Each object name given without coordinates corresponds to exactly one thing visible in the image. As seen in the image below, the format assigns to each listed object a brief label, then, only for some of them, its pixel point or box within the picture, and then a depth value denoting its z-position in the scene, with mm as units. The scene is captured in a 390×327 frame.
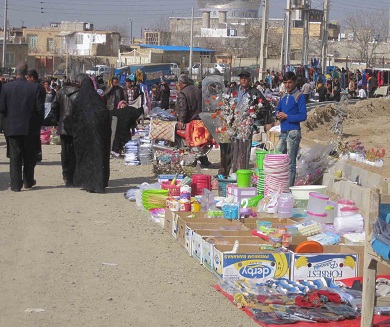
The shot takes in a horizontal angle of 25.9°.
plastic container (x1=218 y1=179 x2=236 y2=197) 11594
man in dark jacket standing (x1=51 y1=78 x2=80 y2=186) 12555
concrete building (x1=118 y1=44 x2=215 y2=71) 71938
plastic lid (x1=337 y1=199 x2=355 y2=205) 9359
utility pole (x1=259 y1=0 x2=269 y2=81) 37894
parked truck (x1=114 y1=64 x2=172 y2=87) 39719
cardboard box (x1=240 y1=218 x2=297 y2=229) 9047
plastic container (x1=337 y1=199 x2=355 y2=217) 9219
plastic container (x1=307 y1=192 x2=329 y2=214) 9305
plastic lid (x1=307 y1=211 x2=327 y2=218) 9250
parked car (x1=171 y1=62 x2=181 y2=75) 50103
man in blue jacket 11398
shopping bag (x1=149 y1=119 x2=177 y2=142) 15820
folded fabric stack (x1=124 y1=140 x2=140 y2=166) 15977
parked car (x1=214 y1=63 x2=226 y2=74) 49075
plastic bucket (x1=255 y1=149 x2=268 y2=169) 11773
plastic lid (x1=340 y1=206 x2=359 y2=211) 9156
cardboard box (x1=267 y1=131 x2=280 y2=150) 15945
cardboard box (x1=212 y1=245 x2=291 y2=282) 7398
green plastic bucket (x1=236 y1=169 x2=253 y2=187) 11180
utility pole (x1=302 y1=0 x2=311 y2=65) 50669
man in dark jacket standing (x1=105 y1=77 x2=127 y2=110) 19562
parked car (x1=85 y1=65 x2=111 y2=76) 54619
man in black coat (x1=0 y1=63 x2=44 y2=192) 12055
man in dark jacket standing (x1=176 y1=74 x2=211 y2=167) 15242
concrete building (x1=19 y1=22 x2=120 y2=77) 74812
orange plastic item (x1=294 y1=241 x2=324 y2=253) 7738
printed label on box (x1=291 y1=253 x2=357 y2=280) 7539
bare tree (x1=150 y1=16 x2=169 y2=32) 127781
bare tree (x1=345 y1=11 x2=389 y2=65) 85688
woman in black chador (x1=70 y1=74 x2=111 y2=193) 12234
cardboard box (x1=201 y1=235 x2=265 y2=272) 7836
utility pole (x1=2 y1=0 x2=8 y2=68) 58284
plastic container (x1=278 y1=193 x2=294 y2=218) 9508
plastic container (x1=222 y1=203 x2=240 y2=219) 9219
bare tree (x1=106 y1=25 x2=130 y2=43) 137575
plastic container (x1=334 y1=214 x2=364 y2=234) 8867
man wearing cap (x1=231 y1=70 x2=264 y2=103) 13023
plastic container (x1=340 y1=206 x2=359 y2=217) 9109
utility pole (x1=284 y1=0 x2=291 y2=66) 40312
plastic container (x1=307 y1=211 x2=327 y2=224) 9219
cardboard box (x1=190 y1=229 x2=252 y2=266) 8310
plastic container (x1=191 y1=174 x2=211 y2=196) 11648
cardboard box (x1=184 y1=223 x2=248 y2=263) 8617
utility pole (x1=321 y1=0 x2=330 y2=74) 47938
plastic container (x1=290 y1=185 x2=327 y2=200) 10453
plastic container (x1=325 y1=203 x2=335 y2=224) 9234
